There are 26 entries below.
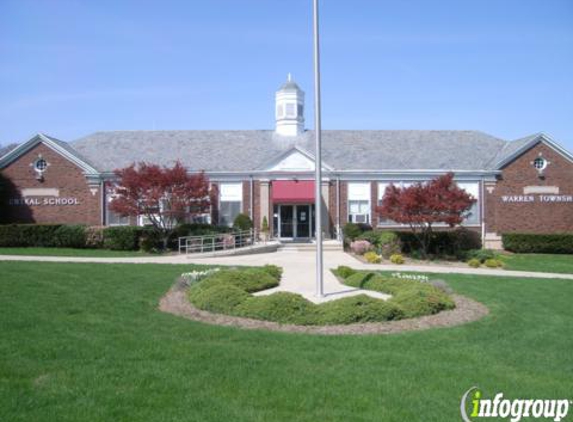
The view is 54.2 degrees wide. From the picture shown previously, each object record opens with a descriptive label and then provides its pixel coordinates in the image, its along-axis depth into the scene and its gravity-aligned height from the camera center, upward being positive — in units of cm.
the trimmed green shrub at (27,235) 2723 -63
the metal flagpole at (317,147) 1264 +167
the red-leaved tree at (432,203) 2488 +74
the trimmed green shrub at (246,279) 1362 -147
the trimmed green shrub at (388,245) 2567 -115
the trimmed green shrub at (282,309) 1035 -168
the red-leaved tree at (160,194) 2639 +131
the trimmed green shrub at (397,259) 2366 -166
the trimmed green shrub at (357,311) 1032 -171
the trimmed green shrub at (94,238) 2744 -79
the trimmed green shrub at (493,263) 2286 -179
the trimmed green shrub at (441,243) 2766 -114
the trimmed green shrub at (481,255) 2473 -157
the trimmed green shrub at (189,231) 2858 -50
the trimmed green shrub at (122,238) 2712 -80
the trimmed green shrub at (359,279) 1491 -160
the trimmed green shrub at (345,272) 1686 -156
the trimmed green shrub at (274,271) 1642 -150
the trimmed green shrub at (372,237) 2687 -82
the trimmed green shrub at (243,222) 3117 -6
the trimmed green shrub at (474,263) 2295 -178
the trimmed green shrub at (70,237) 2736 -73
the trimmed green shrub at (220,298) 1122 -160
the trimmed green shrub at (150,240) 2677 -89
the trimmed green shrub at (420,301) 1104 -168
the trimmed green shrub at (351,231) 2958 -59
